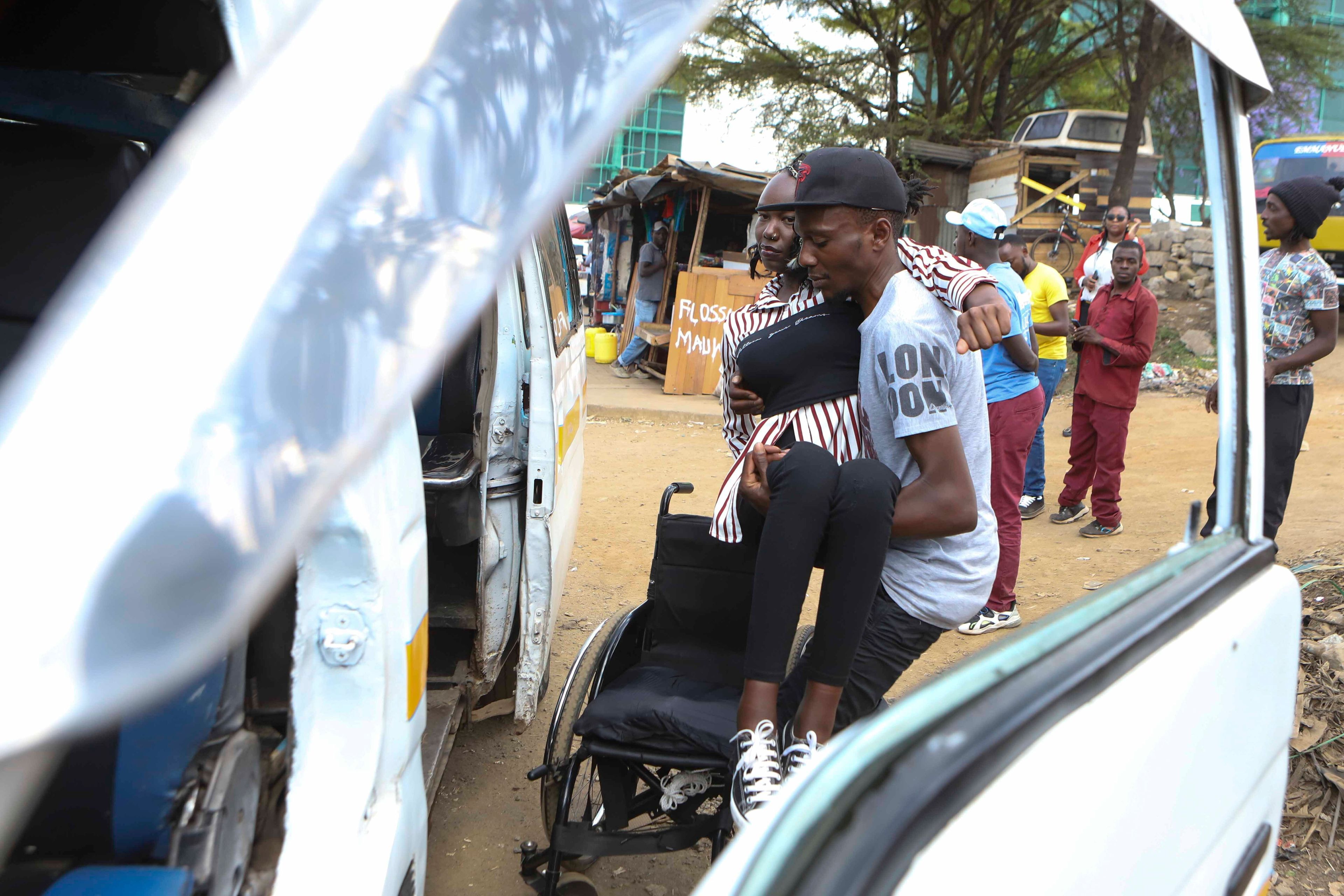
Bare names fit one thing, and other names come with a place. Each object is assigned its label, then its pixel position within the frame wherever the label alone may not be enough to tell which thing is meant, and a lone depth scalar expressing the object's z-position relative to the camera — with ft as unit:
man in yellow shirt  18.33
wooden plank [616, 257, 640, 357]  45.96
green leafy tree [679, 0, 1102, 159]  48.73
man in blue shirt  14.07
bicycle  22.54
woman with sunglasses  21.97
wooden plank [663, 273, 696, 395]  35.22
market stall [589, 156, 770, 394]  35.17
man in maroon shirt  17.84
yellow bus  44.19
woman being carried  6.34
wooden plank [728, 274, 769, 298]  34.76
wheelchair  6.98
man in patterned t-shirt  12.84
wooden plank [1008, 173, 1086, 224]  21.29
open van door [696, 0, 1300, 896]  2.63
